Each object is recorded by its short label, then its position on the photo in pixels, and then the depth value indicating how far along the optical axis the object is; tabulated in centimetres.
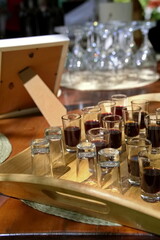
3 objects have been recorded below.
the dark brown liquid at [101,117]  142
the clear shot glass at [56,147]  124
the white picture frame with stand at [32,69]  155
